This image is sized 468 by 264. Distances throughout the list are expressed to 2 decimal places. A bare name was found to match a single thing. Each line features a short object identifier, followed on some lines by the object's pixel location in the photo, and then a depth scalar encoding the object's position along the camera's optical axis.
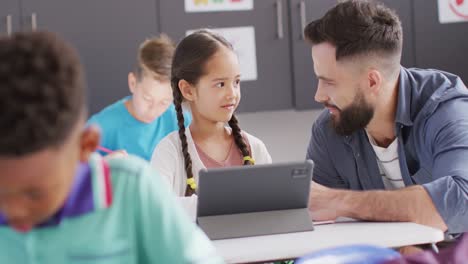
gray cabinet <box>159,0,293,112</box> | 3.62
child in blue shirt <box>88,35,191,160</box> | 3.10
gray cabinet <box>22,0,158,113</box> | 3.56
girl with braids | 2.21
